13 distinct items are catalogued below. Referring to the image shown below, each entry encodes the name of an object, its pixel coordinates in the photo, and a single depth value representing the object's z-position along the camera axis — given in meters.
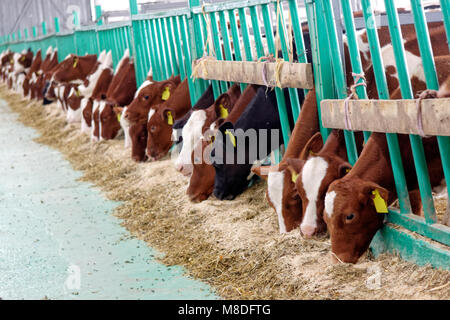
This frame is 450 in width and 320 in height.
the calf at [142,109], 8.16
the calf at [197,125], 6.37
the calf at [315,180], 4.21
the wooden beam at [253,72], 4.84
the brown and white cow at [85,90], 11.52
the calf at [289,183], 4.54
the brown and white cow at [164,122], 7.73
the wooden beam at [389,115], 3.31
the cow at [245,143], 5.68
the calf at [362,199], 3.82
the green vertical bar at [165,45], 8.41
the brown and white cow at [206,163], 6.02
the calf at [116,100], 9.62
